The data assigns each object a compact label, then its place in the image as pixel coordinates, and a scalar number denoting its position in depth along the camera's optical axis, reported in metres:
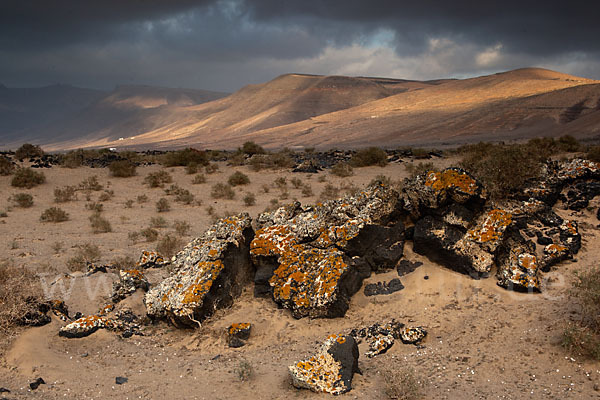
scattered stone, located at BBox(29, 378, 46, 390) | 4.11
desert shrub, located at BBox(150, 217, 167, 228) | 11.32
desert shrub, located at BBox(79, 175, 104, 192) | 17.70
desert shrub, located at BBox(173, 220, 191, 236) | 10.46
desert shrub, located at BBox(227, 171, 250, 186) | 18.37
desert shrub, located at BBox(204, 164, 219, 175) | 21.97
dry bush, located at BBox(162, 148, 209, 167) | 24.31
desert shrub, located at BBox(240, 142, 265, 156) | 30.34
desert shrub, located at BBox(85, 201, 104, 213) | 13.70
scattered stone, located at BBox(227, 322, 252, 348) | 5.16
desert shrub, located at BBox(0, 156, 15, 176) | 19.61
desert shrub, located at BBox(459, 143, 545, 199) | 7.16
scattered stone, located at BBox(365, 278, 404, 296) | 5.81
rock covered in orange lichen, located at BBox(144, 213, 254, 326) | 5.55
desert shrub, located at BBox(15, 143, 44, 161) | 26.81
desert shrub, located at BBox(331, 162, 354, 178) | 19.22
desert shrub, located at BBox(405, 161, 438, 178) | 17.32
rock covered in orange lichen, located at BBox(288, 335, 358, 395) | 4.05
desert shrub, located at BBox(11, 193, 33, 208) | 14.28
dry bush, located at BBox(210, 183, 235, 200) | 15.55
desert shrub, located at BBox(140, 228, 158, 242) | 9.92
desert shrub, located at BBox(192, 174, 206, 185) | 19.33
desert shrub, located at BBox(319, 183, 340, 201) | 14.54
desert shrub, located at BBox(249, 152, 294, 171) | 22.50
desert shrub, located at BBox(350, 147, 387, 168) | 22.09
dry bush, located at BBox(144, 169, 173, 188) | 18.45
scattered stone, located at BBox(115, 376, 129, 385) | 4.32
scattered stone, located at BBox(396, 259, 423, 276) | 6.02
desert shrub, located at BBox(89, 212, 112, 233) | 10.95
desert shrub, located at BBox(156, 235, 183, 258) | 8.70
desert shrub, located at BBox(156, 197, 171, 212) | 13.73
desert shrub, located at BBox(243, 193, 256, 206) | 14.24
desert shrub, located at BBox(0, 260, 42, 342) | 4.97
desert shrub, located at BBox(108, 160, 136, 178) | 20.78
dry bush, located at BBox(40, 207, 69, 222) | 12.31
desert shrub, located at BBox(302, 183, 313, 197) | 15.23
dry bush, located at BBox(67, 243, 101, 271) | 7.62
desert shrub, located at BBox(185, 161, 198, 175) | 21.75
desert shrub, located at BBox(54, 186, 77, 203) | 15.30
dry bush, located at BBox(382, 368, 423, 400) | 3.84
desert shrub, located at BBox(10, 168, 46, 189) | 17.38
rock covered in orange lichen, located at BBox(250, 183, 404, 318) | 5.56
